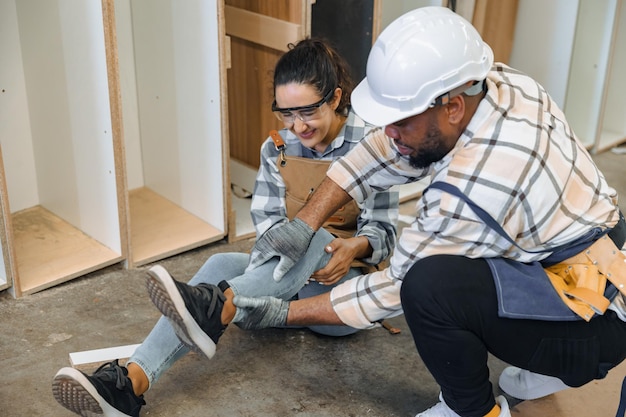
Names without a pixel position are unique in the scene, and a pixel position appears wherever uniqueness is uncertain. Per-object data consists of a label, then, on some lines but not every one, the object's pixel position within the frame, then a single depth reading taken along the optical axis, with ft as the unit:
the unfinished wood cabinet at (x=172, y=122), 8.27
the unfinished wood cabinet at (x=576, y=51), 11.01
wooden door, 8.50
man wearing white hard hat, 4.95
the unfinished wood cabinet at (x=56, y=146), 7.60
